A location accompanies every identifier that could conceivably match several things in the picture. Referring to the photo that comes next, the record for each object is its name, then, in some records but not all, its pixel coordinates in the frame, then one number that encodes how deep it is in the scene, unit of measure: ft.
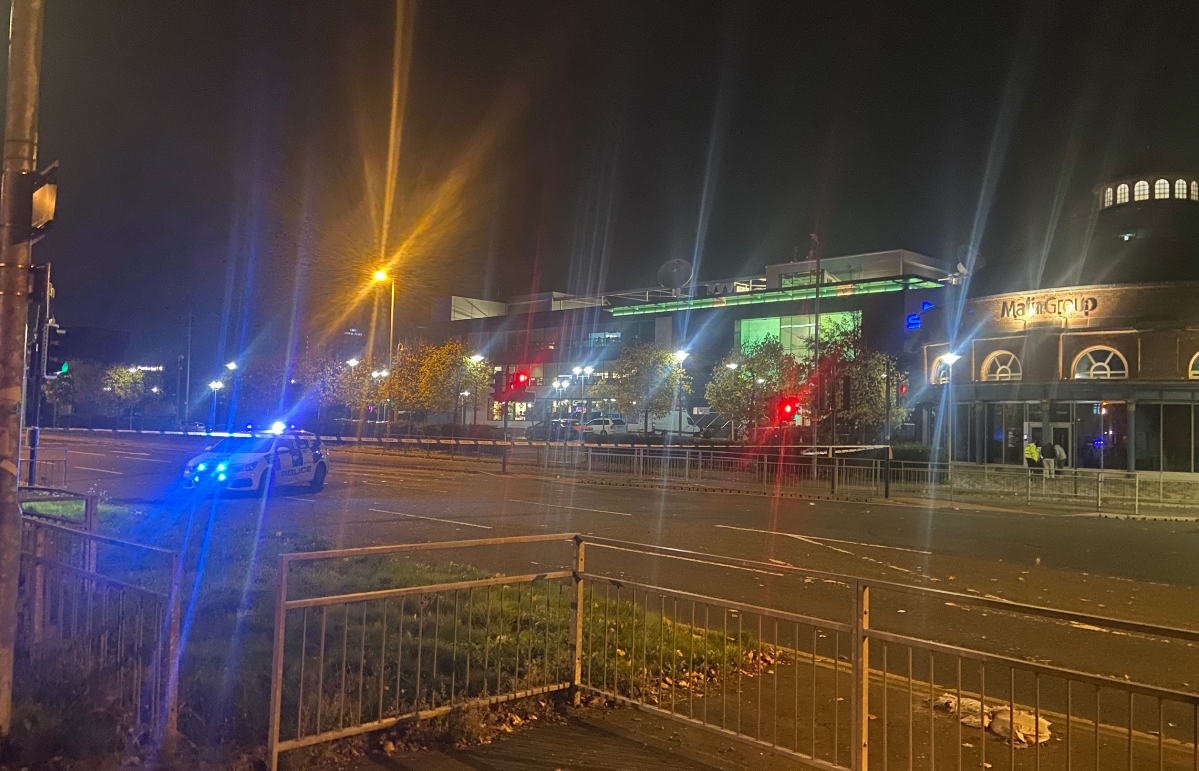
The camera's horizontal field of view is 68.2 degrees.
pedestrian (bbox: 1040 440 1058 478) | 105.29
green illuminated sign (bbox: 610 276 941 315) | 226.38
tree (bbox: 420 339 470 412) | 182.80
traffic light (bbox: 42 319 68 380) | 34.43
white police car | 67.92
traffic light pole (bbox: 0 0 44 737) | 16.11
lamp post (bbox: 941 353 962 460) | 128.68
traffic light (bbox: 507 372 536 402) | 101.76
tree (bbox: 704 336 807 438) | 134.82
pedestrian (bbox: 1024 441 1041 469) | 105.40
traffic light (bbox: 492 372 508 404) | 102.57
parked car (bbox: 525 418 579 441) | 182.80
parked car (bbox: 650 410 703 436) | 219.61
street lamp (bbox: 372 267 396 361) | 106.49
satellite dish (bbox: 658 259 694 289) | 287.89
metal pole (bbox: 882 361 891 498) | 81.42
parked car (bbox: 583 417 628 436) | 190.02
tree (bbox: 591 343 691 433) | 173.78
